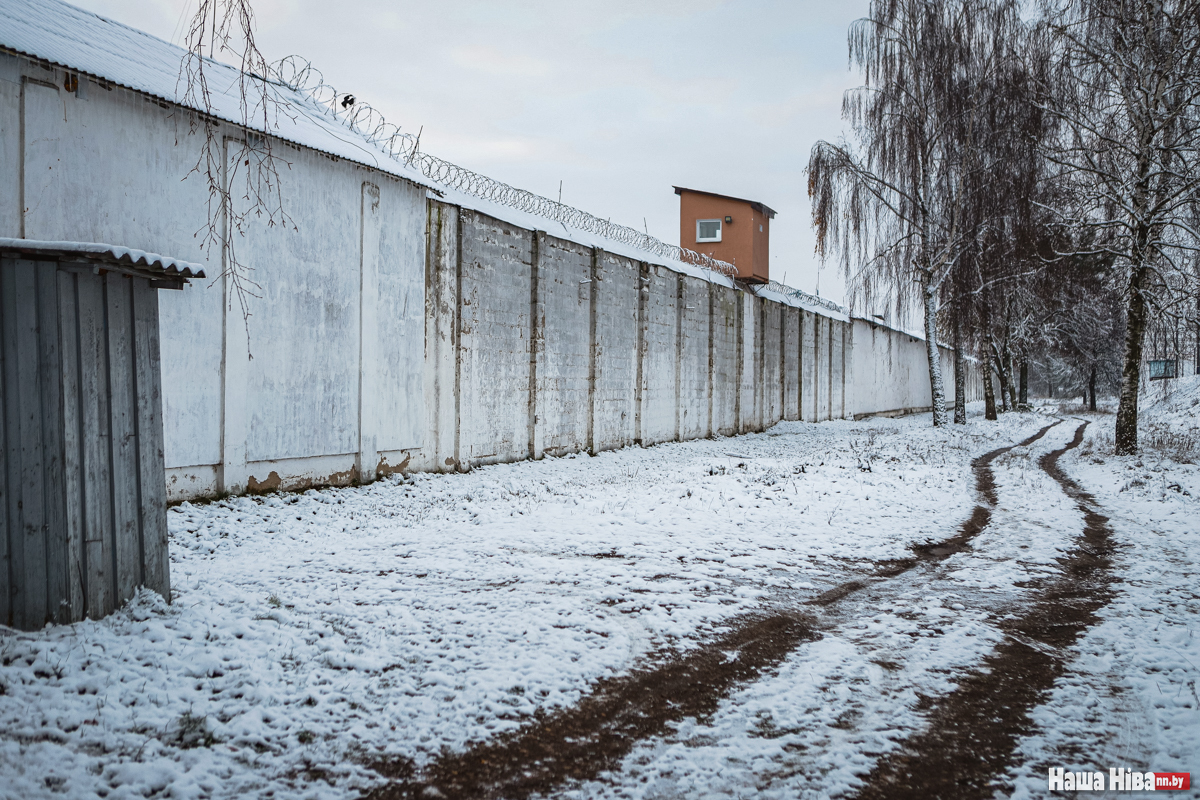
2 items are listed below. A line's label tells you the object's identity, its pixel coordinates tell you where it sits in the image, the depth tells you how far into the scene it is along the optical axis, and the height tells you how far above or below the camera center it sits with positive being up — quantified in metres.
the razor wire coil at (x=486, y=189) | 9.38 +2.92
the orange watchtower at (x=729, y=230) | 20.77 +4.44
